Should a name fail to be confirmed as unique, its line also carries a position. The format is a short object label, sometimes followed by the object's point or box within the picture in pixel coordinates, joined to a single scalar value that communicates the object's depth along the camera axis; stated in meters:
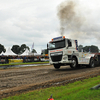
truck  11.95
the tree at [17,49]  116.38
